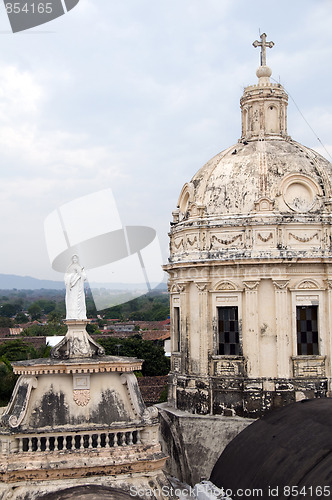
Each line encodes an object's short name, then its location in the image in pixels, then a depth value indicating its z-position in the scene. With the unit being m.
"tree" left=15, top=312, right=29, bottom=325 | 144.50
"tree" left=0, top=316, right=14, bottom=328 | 127.44
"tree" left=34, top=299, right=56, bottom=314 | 189.38
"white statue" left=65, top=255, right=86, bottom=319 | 15.73
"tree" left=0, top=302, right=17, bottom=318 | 171.25
